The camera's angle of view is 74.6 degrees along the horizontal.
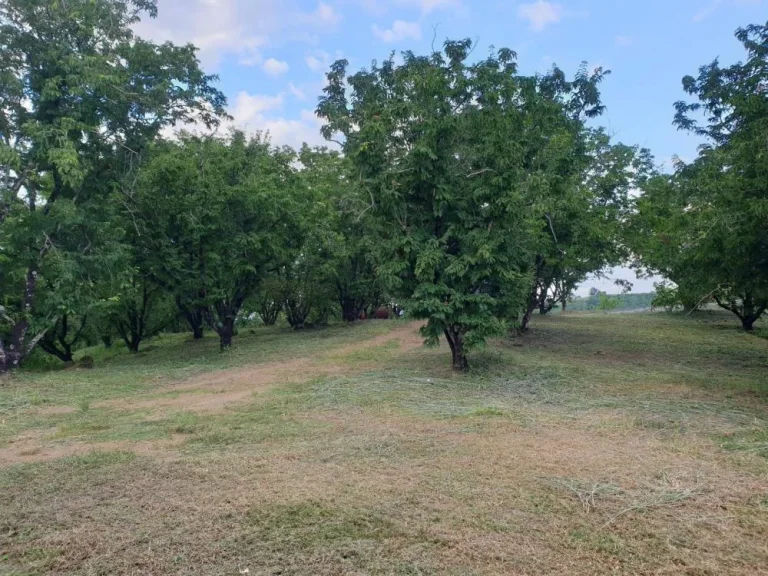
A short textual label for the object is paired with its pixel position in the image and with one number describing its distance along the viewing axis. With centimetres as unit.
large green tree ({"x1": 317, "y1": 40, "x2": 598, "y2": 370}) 833
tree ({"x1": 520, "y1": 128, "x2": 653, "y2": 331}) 1292
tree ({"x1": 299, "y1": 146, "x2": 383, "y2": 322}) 1617
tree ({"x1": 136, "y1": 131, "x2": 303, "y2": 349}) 1234
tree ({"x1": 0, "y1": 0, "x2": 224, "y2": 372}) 925
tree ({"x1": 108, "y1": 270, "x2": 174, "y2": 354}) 1631
